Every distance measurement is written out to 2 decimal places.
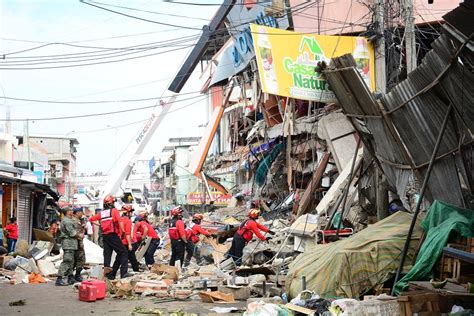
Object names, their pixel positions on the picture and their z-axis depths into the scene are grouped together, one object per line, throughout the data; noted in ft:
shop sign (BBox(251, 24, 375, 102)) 57.77
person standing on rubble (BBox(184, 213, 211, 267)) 56.65
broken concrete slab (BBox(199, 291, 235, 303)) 37.42
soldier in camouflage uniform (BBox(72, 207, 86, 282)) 47.29
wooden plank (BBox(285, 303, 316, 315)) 28.22
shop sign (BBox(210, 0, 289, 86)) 88.53
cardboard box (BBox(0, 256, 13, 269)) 61.57
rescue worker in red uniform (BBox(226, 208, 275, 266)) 50.34
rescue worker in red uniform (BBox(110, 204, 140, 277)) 48.73
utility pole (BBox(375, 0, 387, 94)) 52.95
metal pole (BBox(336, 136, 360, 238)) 44.37
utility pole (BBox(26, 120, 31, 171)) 143.21
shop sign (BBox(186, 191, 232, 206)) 123.79
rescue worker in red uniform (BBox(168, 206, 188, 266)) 55.11
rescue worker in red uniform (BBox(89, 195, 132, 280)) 46.55
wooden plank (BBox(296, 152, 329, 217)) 65.31
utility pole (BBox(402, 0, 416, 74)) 45.09
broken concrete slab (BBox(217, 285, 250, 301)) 38.47
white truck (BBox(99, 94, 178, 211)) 106.01
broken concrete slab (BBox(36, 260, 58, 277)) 56.29
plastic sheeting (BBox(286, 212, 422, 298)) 32.37
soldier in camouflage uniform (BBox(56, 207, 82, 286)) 46.50
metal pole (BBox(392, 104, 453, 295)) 31.20
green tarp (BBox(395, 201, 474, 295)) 29.96
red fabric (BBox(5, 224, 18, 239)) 76.13
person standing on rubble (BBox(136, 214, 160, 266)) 57.62
